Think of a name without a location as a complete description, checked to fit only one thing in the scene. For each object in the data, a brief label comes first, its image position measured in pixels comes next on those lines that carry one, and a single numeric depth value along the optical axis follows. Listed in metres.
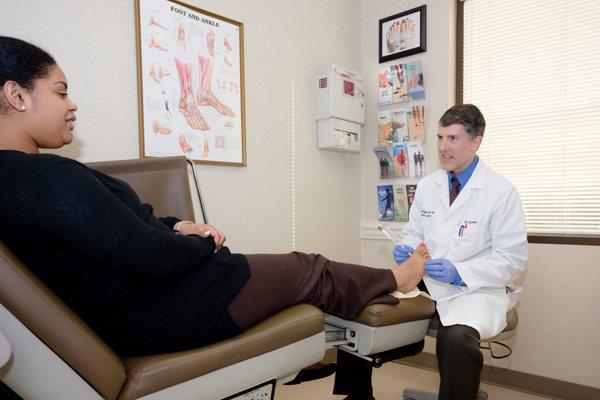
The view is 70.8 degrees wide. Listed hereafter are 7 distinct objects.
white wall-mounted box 2.41
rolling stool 1.55
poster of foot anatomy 1.71
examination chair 0.76
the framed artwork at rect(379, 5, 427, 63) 2.49
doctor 1.36
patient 0.85
